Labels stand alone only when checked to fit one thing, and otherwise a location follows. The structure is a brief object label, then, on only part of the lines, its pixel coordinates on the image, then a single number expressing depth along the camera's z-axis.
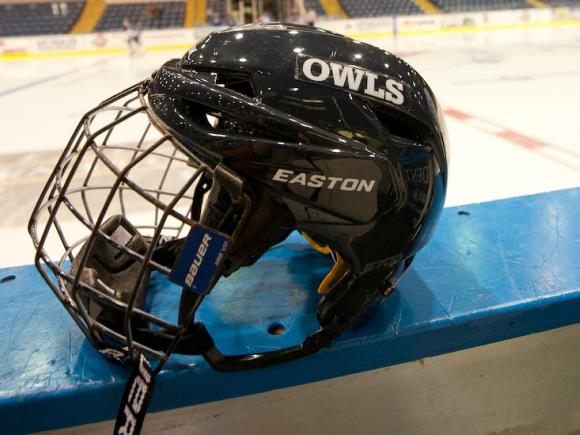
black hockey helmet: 0.50
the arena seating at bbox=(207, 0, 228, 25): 9.07
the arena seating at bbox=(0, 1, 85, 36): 8.05
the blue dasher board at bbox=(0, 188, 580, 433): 0.60
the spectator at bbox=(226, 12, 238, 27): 8.60
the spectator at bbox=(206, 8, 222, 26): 8.52
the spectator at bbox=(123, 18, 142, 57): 6.63
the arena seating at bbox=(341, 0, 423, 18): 9.24
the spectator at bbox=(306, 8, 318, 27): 7.52
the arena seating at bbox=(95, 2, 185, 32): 8.87
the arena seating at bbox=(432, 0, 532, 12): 8.89
